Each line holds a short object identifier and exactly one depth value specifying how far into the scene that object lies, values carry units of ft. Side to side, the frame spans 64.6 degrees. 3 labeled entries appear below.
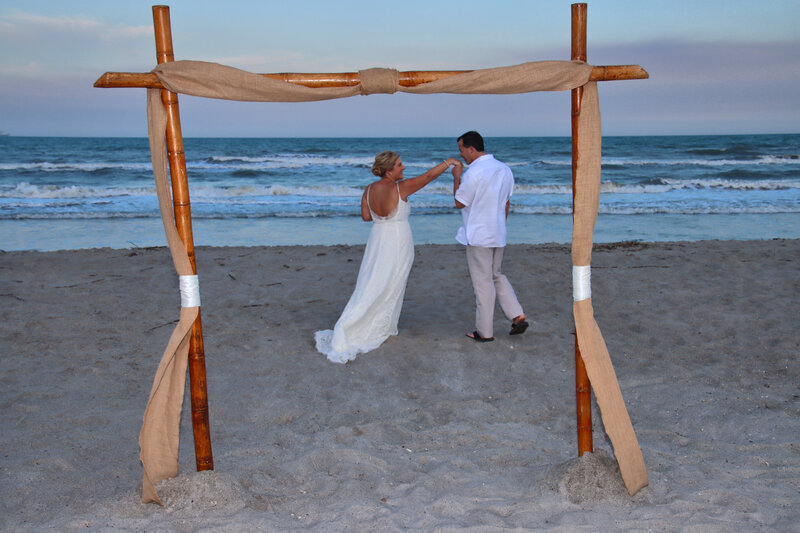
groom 16.55
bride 16.88
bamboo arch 9.43
